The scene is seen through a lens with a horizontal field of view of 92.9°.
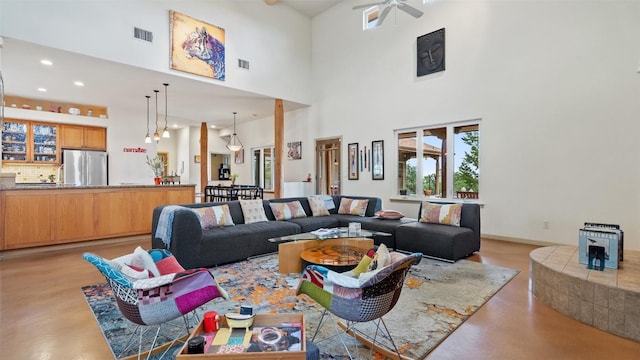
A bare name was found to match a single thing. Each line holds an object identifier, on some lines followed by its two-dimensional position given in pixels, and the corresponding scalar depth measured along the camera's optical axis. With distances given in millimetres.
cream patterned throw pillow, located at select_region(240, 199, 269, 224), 4719
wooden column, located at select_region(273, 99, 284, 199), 7938
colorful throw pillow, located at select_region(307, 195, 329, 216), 5605
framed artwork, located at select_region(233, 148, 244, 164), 11266
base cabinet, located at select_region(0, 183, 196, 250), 4547
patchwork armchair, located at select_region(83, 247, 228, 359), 1734
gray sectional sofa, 3646
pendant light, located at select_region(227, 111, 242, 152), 10945
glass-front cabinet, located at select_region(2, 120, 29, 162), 7324
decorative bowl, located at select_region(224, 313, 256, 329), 1594
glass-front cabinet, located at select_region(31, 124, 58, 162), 7619
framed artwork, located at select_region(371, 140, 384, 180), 7317
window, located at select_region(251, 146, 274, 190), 10461
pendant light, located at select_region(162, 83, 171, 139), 6611
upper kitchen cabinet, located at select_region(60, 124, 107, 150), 7891
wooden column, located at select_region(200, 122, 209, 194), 10367
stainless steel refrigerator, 7832
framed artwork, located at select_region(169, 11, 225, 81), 5934
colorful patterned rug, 2182
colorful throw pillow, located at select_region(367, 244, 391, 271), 2008
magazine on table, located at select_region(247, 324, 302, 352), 1428
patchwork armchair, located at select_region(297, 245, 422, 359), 1727
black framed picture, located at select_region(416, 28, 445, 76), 6273
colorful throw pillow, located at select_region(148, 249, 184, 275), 2262
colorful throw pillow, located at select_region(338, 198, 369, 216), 5633
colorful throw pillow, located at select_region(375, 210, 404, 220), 5086
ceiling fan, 5219
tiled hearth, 2232
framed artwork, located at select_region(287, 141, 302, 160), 9211
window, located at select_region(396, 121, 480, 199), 6000
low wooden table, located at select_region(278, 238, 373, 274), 3600
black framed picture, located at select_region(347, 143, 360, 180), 7832
